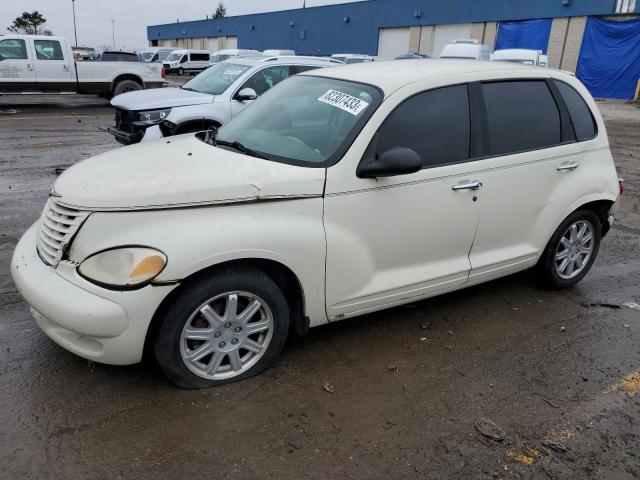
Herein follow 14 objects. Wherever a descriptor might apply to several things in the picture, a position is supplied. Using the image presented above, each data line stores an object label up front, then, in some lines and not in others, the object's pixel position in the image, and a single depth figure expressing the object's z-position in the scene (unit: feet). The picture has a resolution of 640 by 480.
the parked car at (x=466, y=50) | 69.05
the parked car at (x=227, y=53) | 84.87
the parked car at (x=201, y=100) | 27.55
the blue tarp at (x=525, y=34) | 102.58
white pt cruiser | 9.53
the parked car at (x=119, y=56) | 67.66
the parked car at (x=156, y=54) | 140.30
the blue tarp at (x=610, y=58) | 88.48
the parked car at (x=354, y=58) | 83.08
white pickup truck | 51.21
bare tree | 217.15
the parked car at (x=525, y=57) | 65.87
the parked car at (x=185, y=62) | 129.18
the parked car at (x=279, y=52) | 78.51
